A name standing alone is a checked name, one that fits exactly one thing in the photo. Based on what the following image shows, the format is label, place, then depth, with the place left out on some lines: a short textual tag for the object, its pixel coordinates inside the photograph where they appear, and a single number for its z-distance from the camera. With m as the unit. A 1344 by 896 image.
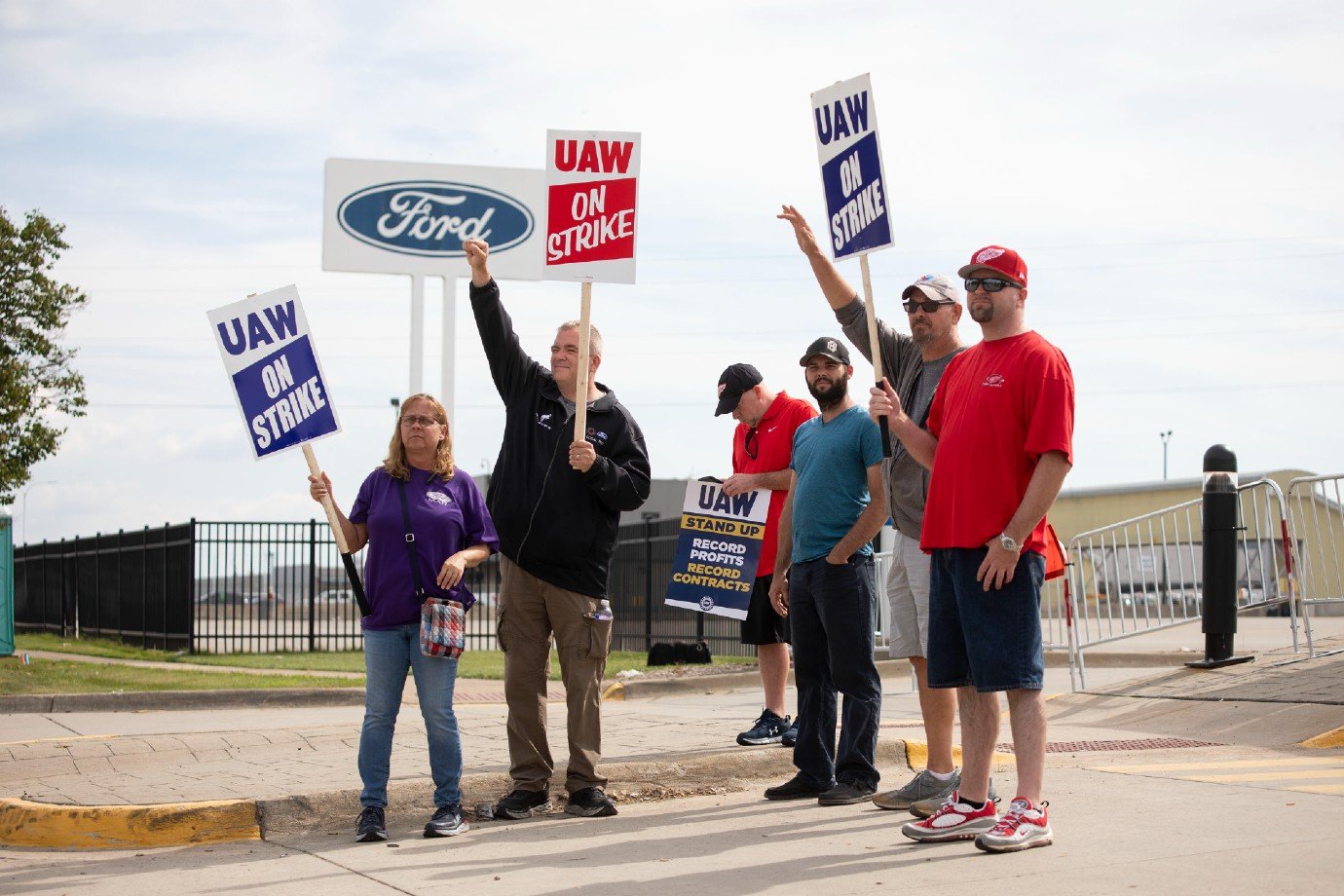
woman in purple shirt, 6.14
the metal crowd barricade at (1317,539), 11.27
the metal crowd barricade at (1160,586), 11.54
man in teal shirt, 6.46
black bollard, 10.75
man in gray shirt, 6.25
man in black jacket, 6.50
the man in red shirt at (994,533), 5.25
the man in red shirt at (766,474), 7.96
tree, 19.17
